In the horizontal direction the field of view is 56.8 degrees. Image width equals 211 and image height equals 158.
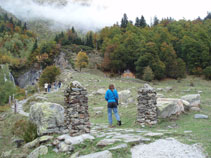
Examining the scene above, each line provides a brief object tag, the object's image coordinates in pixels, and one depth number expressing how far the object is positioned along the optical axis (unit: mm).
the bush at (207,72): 53612
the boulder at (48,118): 10234
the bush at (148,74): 48906
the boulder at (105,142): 7434
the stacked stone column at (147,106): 11781
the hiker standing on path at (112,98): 10797
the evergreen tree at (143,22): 103819
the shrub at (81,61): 63681
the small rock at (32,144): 9611
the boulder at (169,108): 12344
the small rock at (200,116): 12248
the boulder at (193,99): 15156
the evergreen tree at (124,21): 101988
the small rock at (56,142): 8734
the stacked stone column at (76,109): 8922
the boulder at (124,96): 21277
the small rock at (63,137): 8859
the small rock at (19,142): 11211
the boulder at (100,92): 26712
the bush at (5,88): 50719
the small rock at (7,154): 9872
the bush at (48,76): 39469
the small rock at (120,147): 6844
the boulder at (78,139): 8141
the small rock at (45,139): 9434
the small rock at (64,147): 7793
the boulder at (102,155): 6455
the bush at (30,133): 10695
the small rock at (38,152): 8373
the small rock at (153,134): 8023
